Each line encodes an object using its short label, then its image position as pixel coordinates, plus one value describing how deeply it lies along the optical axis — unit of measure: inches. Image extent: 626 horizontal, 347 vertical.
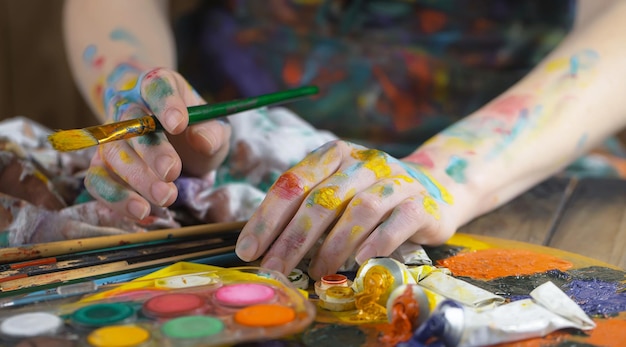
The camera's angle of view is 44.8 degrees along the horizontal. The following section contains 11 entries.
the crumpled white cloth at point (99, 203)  30.0
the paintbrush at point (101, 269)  24.8
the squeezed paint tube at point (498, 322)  20.9
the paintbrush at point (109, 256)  25.9
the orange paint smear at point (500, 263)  27.4
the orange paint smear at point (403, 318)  21.7
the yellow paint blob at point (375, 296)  23.5
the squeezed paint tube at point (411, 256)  27.6
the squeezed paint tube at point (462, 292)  23.1
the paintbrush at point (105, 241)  27.3
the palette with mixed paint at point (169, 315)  19.8
